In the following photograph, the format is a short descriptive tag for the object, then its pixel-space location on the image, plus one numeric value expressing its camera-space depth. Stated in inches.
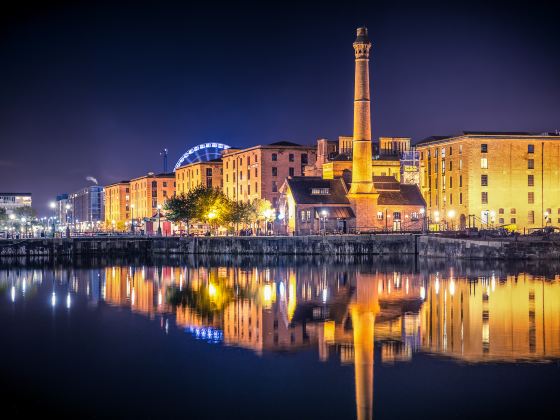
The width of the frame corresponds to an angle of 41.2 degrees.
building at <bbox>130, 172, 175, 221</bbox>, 6633.9
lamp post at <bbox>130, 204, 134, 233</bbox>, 7076.8
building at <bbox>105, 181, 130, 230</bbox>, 7628.0
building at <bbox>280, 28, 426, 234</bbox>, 3282.5
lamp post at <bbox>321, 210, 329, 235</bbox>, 3462.1
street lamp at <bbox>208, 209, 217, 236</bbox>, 3969.0
